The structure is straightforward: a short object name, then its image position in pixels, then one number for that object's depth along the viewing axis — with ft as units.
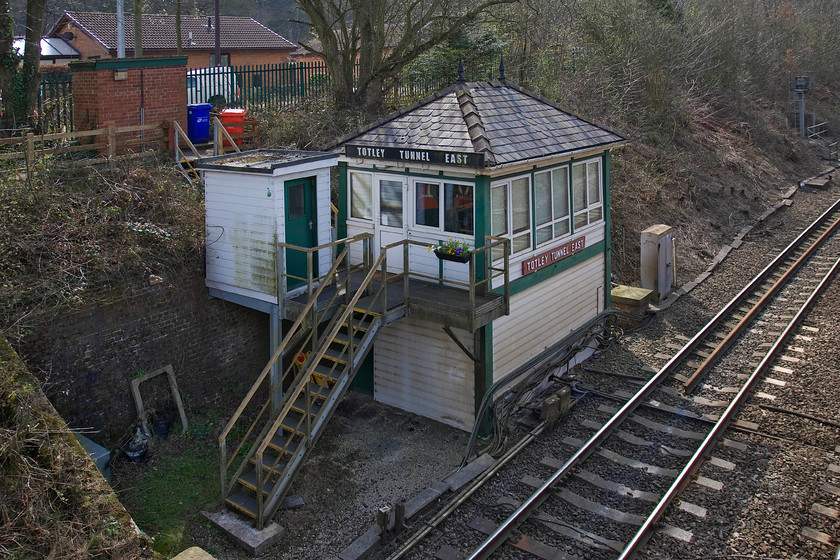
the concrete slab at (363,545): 27.76
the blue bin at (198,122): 54.44
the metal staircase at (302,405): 30.30
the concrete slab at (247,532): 28.53
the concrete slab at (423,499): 30.01
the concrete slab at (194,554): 24.81
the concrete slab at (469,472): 31.91
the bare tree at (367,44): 62.59
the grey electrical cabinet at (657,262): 53.88
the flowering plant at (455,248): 35.54
